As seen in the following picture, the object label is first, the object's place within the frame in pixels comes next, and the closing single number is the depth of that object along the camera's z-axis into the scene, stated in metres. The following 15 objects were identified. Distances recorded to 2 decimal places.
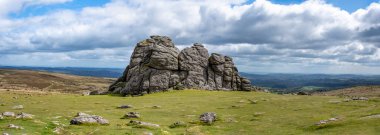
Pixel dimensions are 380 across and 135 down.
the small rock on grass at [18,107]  63.94
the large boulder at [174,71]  101.69
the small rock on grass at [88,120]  42.78
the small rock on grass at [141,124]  43.24
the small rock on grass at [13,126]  35.97
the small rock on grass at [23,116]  42.81
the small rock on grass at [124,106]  68.06
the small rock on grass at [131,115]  53.47
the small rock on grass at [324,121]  44.04
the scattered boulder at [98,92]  106.50
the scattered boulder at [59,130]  36.91
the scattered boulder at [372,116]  42.76
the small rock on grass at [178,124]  46.56
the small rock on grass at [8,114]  42.66
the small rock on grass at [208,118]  50.03
